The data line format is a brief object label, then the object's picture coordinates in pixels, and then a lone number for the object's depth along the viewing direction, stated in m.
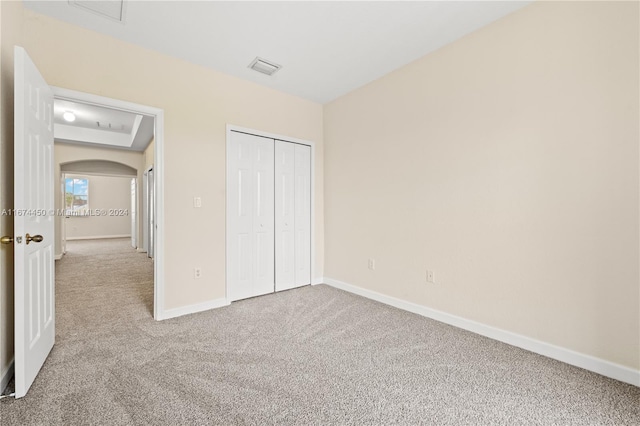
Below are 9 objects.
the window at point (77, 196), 9.48
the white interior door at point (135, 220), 7.57
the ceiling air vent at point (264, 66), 3.03
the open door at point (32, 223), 1.61
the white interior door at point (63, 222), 6.55
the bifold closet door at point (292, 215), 3.84
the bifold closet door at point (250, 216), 3.38
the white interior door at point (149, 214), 6.36
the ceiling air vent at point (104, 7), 2.18
